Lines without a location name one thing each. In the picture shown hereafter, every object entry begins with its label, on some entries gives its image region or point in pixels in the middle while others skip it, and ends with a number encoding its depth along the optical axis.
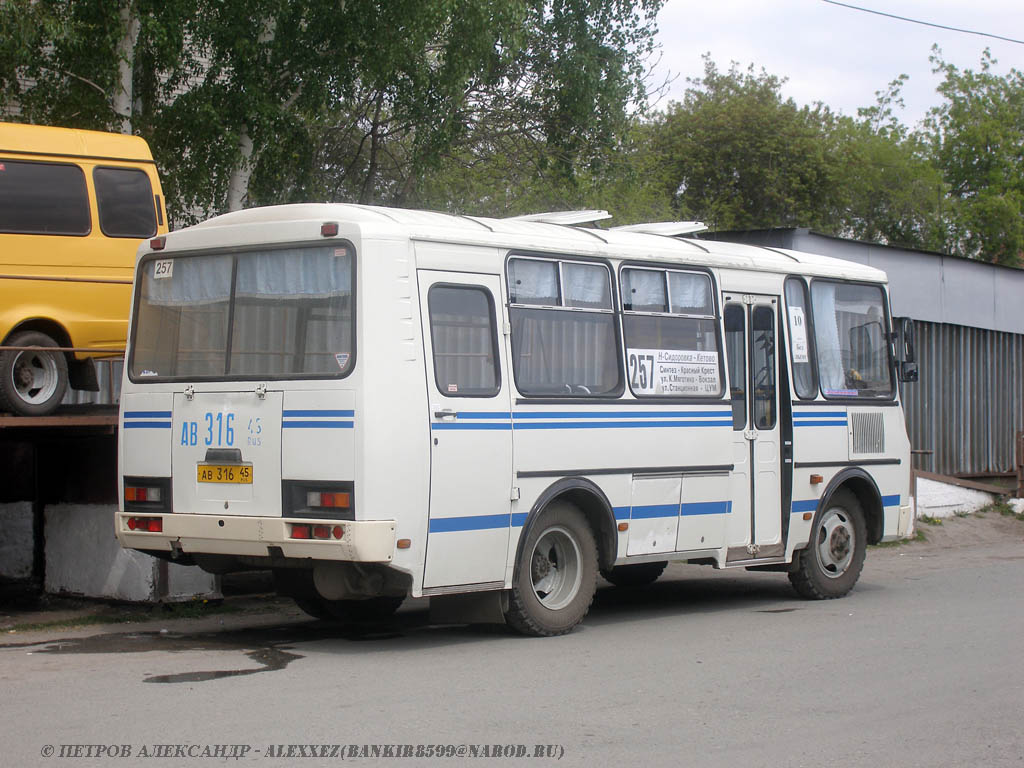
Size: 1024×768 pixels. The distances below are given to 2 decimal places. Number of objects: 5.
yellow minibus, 10.77
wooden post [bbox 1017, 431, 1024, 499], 21.73
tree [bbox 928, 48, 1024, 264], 56.84
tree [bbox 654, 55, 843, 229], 51.22
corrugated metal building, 21.05
